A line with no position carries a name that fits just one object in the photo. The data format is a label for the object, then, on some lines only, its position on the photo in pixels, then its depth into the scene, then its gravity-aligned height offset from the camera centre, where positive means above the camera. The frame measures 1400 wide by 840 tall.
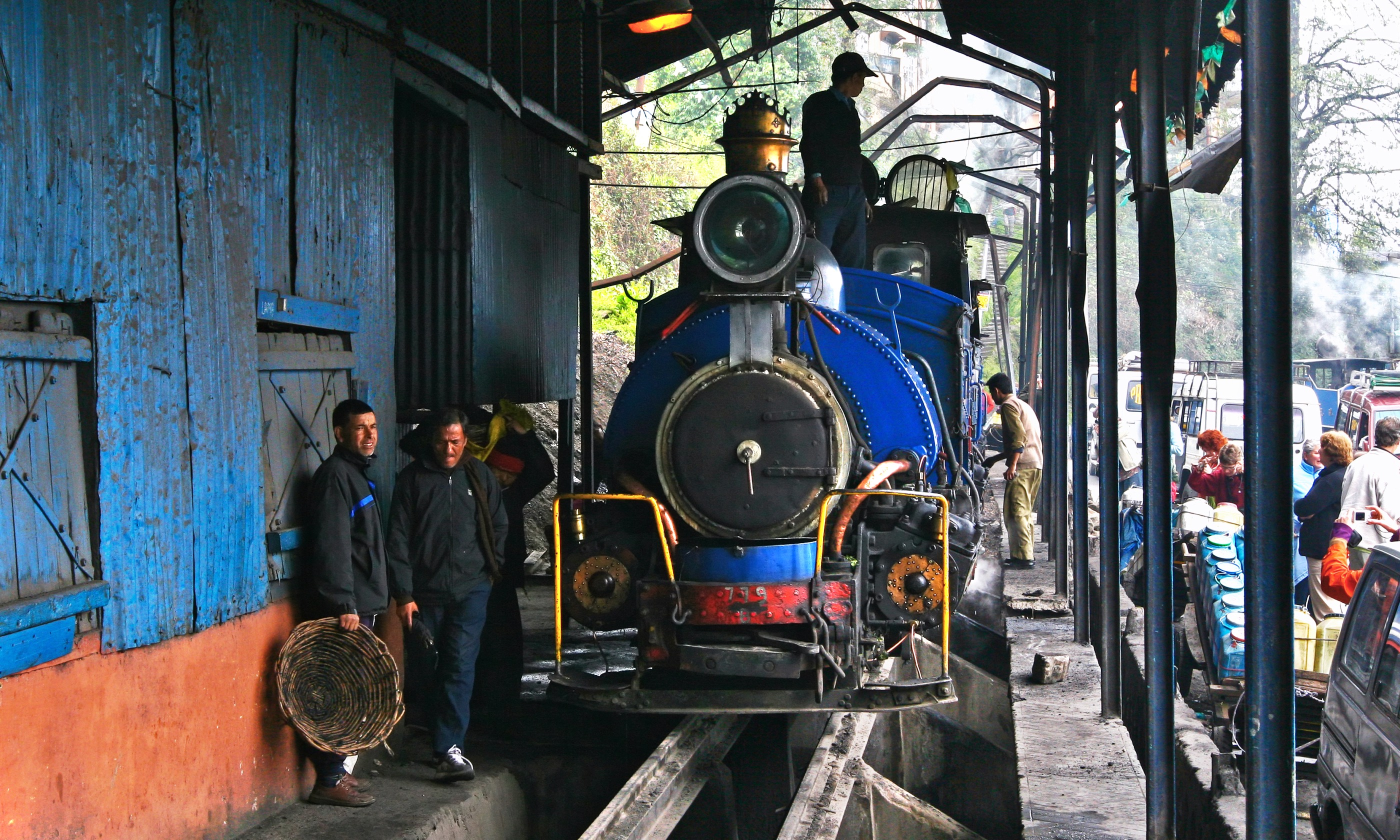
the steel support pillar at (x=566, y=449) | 9.47 -0.16
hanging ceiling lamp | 9.69 +3.31
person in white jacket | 7.66 -0.42
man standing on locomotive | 8.06 +1.77
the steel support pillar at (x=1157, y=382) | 4.94 +0.16
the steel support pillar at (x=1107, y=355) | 6.16 +0.35
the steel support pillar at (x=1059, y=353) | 9.88 +0.64
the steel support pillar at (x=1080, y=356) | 7.82 +0.43
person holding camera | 7.23 -0.79
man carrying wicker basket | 5.19 -0.49
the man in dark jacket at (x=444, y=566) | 5.67 -0.63
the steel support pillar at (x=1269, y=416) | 3.24 +0.01
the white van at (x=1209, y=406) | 19.77 +0.25
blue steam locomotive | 5.50 -0.39
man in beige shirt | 11.53 -0.39
